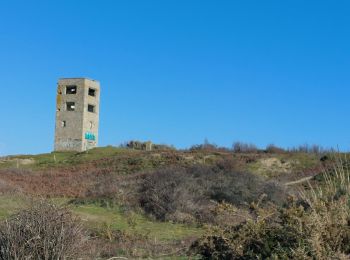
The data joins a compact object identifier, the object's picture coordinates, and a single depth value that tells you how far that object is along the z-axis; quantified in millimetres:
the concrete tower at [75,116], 76062
